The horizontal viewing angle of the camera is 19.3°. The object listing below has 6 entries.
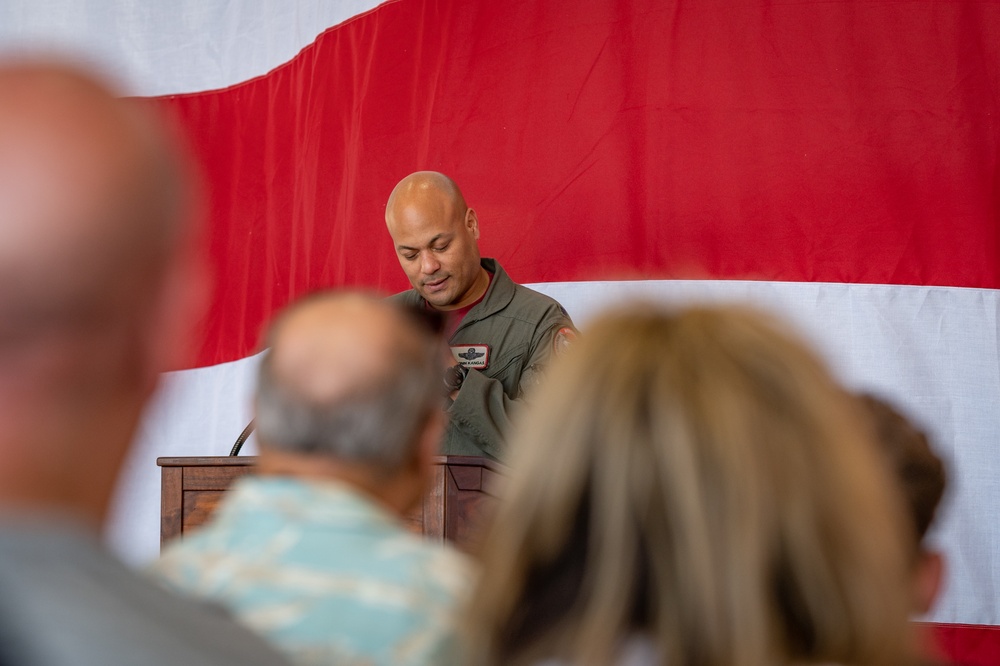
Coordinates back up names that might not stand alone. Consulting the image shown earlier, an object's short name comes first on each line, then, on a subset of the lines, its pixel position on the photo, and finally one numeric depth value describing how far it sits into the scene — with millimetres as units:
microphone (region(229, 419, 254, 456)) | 5125
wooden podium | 4773
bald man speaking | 5340
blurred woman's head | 1882
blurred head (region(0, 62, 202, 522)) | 1148
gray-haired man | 2341
